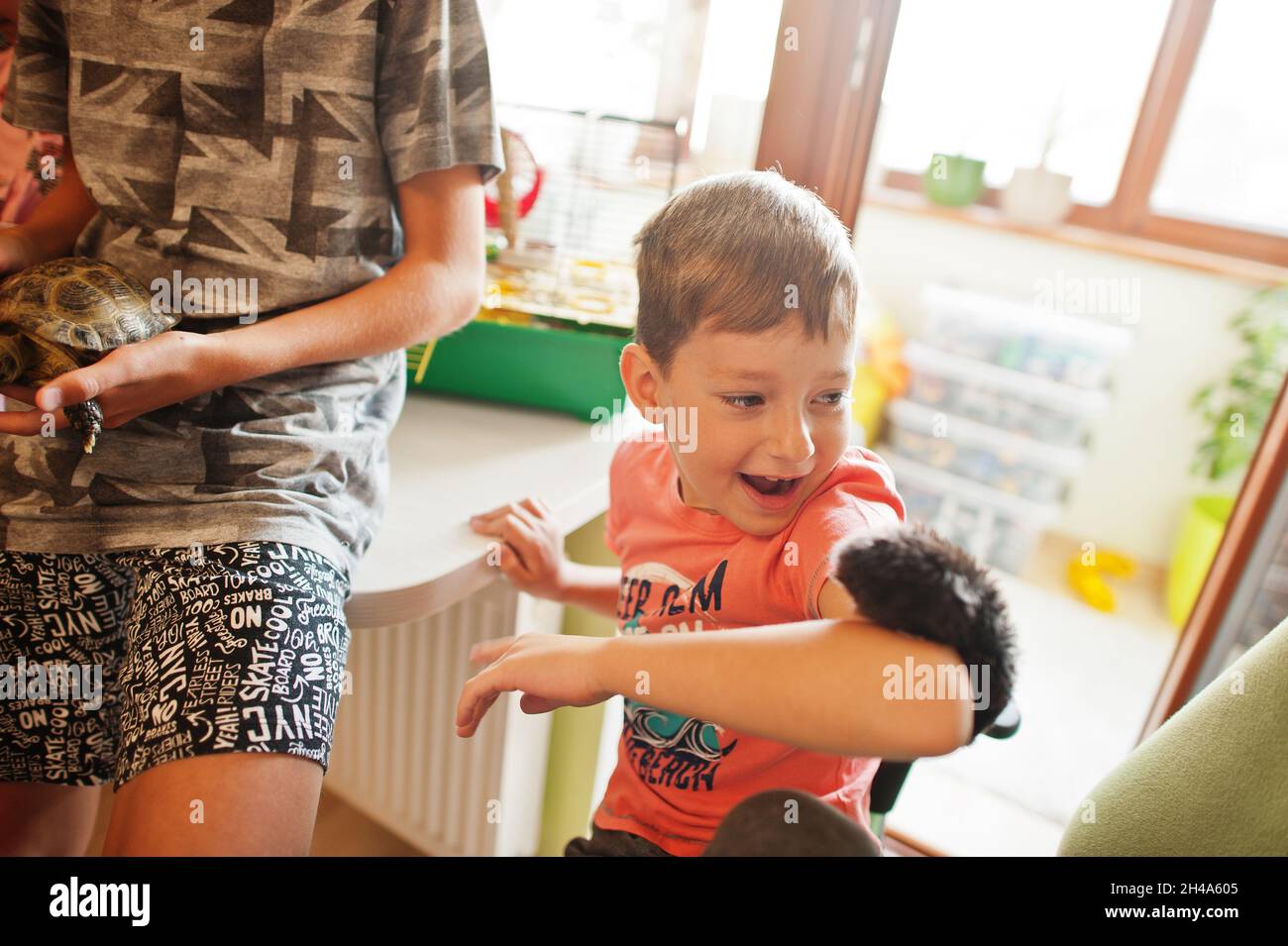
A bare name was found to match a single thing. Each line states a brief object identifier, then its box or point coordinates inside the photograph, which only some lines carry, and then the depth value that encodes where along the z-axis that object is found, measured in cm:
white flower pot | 251
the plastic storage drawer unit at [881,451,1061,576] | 249
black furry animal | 52
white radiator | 120
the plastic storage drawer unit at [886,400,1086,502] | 246
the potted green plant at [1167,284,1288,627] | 227
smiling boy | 54
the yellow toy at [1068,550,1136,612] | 247
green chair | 65
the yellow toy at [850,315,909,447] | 264
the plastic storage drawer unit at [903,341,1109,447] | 240
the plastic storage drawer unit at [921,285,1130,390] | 238
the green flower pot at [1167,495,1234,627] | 227
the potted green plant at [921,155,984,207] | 260
